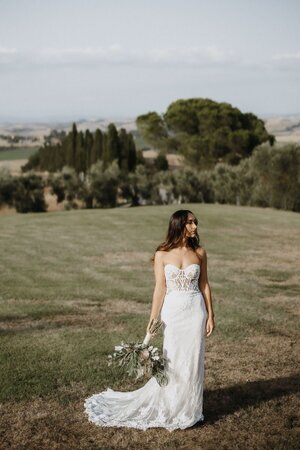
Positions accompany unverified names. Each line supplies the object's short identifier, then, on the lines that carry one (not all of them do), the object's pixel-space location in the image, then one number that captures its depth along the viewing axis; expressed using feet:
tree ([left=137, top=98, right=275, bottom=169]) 213.25
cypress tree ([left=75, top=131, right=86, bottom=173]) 237.66
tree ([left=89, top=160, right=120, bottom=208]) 184.44
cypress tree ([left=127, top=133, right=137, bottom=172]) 229.72
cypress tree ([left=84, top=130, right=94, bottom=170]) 239.50
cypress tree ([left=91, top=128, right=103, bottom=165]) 234.58
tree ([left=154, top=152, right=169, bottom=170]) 250.29
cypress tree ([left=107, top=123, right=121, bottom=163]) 222.28
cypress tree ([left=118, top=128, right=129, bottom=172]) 226.58
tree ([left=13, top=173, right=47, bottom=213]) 175.22
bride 23.50
